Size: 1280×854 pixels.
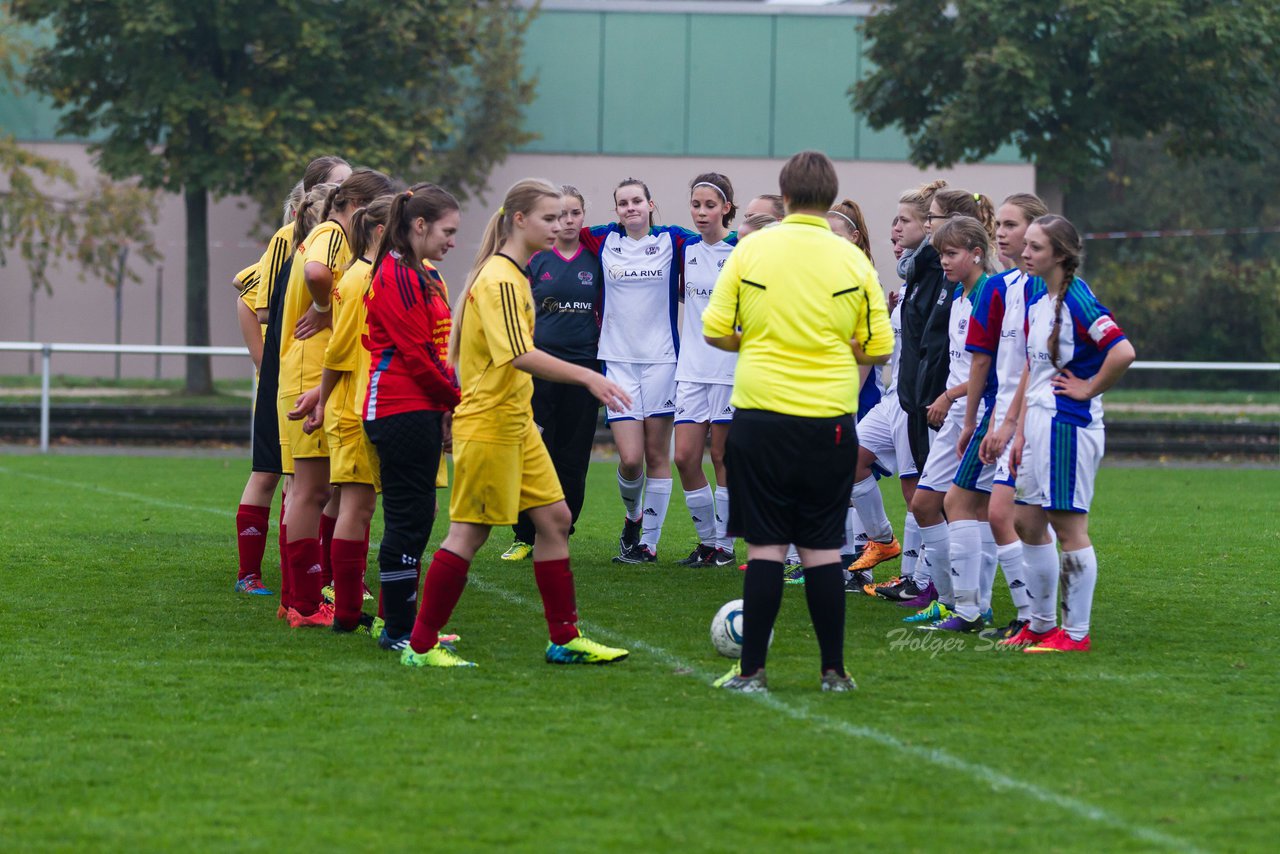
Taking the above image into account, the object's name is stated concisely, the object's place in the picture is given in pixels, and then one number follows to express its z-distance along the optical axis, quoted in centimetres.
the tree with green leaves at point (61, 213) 5119
